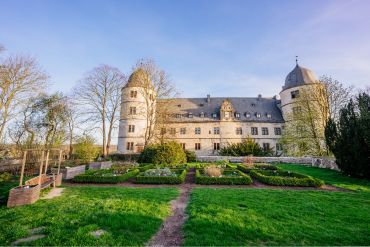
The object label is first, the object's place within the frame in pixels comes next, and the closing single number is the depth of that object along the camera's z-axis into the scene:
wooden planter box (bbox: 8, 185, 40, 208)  6.55
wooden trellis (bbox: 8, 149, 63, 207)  6.57
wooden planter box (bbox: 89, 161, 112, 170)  17.39
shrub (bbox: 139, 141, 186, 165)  19.22
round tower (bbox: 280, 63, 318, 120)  31.14
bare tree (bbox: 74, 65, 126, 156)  25.33
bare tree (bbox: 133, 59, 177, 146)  25.88
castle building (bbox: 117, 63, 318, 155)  30.98
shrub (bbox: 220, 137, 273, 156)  25.97
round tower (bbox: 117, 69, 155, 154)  30.47
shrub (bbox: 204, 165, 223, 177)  12.71
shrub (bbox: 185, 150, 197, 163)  25.14
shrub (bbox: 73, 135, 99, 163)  21.47
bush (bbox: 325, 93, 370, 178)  12.73
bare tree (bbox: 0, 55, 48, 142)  17.83
